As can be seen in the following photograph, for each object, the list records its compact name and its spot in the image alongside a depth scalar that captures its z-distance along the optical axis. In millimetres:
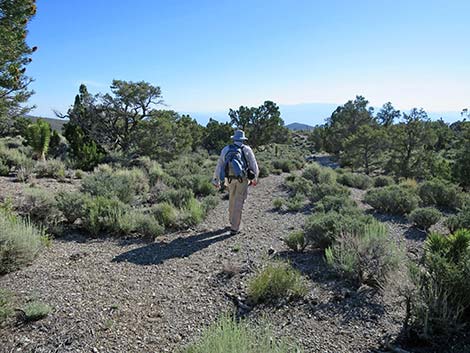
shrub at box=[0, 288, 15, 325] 3376
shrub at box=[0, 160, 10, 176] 12016
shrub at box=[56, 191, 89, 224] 7085
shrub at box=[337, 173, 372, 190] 14023
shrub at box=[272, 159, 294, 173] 18359
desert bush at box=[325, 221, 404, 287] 4391
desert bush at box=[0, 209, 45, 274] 4654
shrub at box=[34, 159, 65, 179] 12618
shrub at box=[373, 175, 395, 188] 14547
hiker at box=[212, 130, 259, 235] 6953
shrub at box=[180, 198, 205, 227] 7641
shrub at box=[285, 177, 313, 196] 11574
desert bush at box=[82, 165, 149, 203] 8602
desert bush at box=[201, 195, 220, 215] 8942
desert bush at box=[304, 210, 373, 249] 5555
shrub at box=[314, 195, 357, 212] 8280
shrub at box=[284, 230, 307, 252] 5973
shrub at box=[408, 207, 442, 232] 7371
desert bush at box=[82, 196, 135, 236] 6801
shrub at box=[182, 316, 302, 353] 2410
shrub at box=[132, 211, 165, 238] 6801
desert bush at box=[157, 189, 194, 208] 9062
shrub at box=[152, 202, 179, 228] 7527
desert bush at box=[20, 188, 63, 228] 6875
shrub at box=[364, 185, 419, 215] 8719
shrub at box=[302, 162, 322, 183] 14280
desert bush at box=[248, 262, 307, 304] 4156
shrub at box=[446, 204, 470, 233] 6496
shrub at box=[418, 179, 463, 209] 9508
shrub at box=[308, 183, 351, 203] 10297
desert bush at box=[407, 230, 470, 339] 3172
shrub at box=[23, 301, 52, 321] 3553
